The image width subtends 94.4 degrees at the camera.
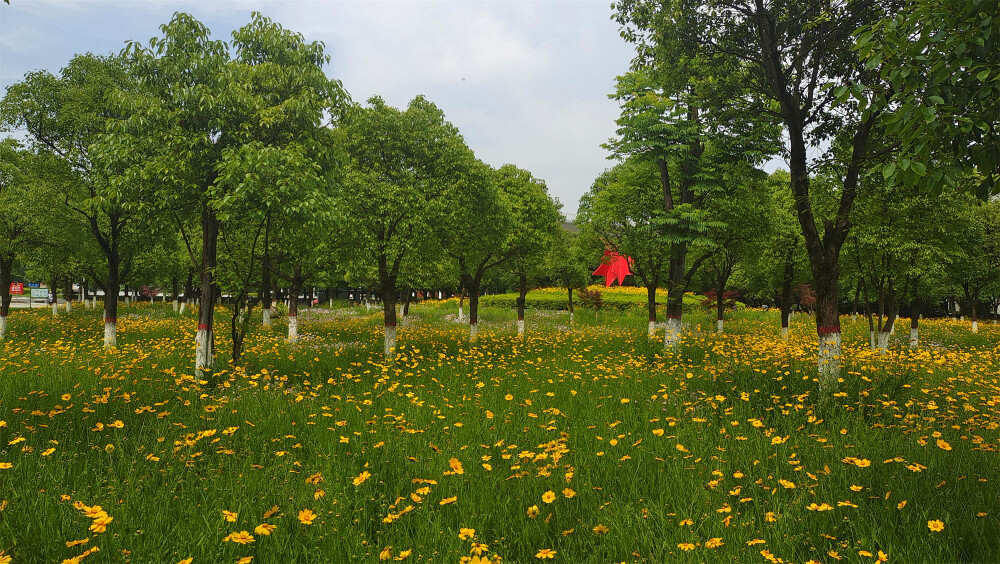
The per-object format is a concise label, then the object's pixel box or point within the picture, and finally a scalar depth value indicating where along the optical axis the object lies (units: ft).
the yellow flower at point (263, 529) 10.97
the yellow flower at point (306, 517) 12.04
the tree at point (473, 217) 42.37
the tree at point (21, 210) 48.39
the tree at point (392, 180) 39.68
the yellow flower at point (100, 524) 10.16
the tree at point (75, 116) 46.55
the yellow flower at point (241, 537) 10.52
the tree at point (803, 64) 26.50
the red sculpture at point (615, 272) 167.73
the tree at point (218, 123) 27.07
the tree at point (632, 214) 53.78
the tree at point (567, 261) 85.25
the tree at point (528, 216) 62.54
